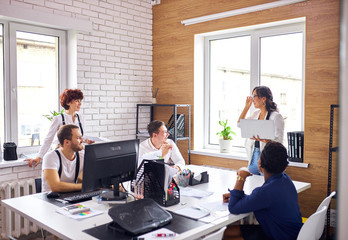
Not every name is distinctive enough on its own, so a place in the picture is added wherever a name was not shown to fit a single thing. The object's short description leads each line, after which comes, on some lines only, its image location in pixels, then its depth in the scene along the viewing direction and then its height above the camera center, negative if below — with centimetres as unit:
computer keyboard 225 -62
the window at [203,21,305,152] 368 +44
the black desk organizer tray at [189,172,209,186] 274 -59
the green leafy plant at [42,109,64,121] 359 -9
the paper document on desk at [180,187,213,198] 242 -63
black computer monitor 214 -39
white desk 175 -64
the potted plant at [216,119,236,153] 410 -39
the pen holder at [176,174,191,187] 268 -58
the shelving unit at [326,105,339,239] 302 -45
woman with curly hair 323 -11
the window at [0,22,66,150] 354 +31
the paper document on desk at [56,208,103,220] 196 -64
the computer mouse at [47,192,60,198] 232 -61
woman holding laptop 318 -9
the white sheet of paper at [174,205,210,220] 198 -64
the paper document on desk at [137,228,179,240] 168 -65
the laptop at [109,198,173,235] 174 -59
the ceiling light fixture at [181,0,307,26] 347 +109
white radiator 317 -104
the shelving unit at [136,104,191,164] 416 -20
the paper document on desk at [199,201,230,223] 197 -64
